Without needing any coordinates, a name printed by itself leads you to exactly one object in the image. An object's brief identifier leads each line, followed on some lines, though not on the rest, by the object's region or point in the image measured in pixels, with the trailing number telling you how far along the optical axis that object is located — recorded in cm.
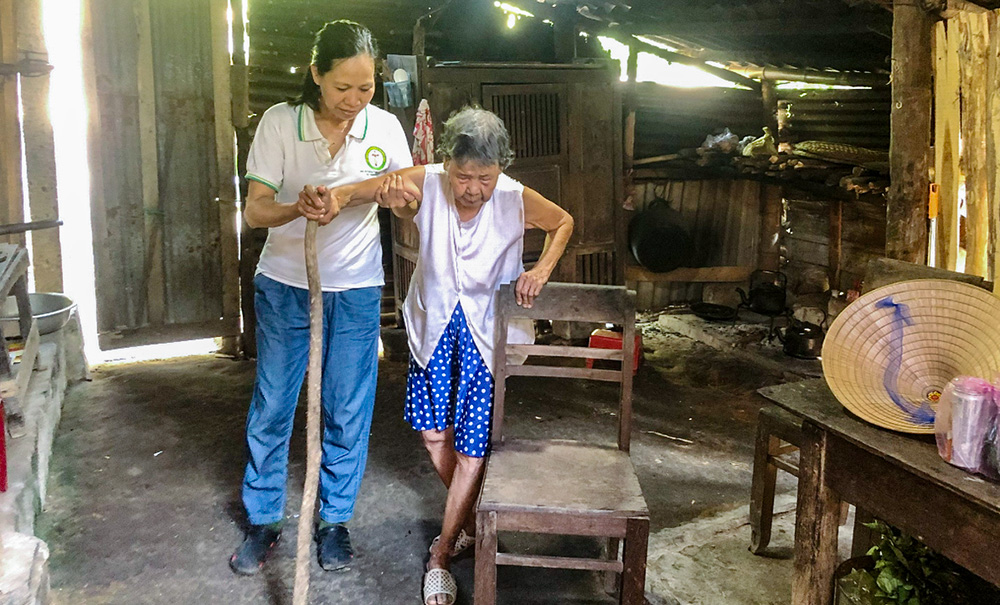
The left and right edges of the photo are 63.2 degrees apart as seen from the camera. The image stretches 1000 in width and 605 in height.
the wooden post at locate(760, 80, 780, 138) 718
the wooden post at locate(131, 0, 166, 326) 589
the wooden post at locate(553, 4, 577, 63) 674
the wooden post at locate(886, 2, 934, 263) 378
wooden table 194
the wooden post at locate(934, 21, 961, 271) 354
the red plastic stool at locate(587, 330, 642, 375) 575
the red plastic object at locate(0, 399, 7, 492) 299
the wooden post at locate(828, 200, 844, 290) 713
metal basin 495
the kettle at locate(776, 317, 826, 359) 650
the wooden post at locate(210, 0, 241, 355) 614
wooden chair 264
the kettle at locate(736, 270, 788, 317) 766
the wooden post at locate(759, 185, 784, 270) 799
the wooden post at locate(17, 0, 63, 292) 558
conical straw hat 225
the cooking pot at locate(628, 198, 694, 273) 778
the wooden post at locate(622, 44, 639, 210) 730
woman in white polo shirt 301
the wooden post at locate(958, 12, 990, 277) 330
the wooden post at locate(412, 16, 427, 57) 646
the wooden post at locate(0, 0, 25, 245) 552
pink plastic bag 198
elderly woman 299
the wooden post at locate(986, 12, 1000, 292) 307
